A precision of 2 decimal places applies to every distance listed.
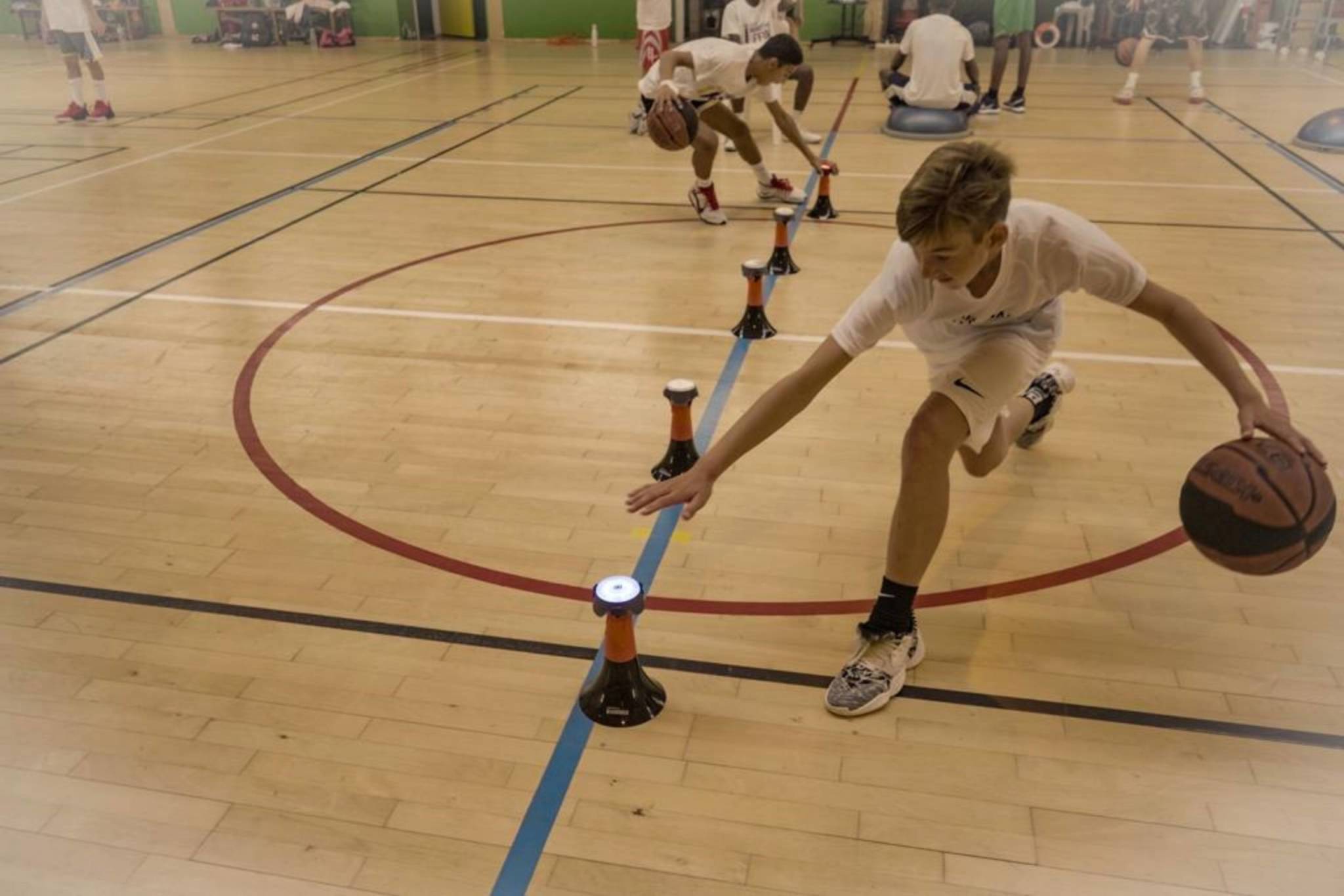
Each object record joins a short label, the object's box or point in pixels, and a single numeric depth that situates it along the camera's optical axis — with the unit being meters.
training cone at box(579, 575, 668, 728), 2.52
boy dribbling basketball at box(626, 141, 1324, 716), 2.20
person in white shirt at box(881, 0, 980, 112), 9.11
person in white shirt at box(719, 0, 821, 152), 8.52
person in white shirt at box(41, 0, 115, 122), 10.62
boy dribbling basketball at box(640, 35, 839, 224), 6.39
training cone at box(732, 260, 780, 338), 4.95
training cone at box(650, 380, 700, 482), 3.71
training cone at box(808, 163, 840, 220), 7.02
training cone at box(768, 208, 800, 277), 5.83
